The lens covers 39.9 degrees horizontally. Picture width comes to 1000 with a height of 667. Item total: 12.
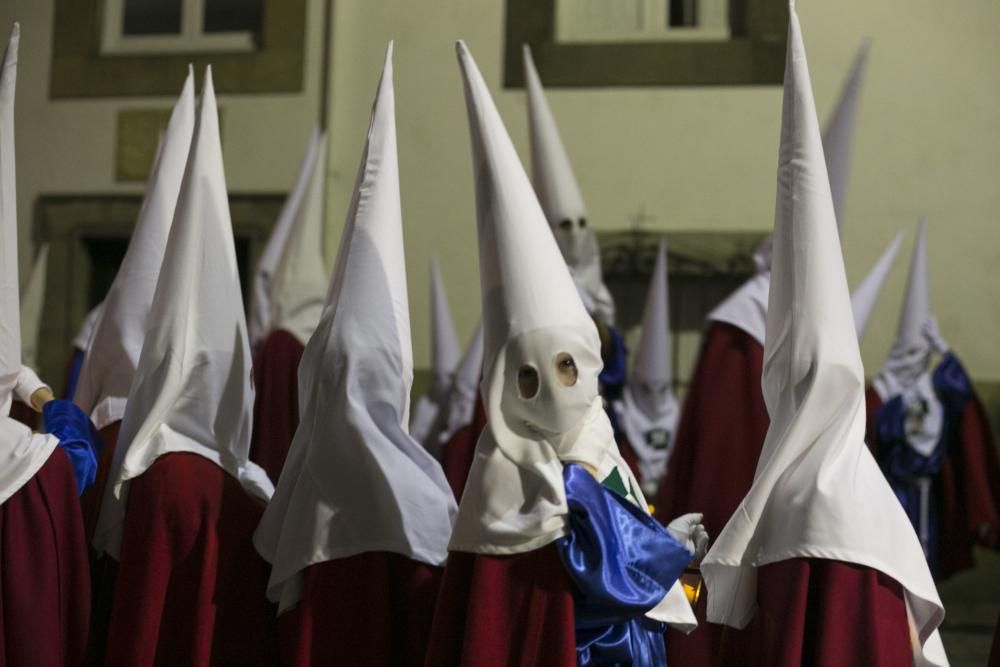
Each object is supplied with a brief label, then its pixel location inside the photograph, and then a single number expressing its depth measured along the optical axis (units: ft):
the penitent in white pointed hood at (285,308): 18.06
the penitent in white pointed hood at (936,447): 23.25
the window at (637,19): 32.76
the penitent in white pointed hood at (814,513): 10.03
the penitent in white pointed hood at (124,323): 14.01
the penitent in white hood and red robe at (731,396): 17.63
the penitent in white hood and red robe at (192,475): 11.73
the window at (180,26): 34.19
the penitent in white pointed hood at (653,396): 25.23
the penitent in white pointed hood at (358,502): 11.18
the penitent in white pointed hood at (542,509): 9.91
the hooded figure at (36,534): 11.37
